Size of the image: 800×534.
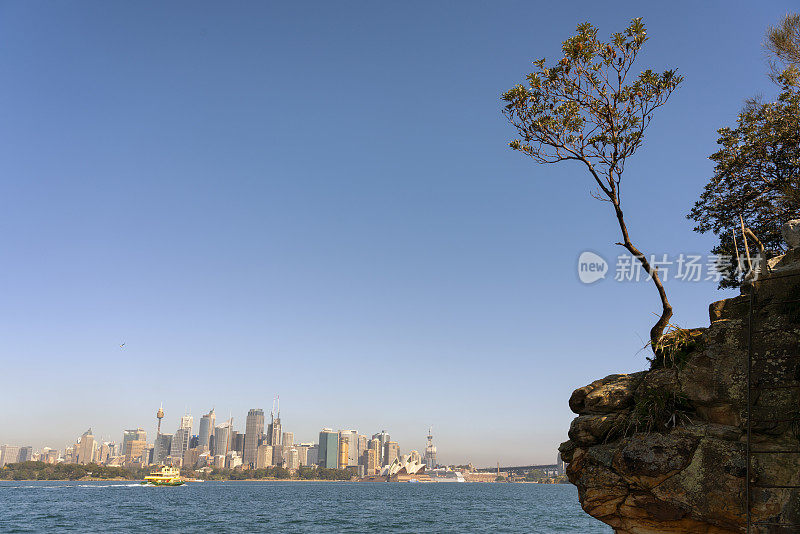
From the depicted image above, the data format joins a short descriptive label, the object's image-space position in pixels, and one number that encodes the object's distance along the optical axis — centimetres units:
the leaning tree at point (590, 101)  1244
